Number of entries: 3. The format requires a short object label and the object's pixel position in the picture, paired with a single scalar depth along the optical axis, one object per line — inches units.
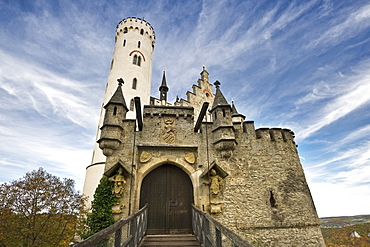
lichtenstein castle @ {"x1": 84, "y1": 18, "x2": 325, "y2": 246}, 290.8
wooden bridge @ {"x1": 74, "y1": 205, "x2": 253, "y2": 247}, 99.2
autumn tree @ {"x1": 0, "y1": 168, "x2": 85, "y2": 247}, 562.9
